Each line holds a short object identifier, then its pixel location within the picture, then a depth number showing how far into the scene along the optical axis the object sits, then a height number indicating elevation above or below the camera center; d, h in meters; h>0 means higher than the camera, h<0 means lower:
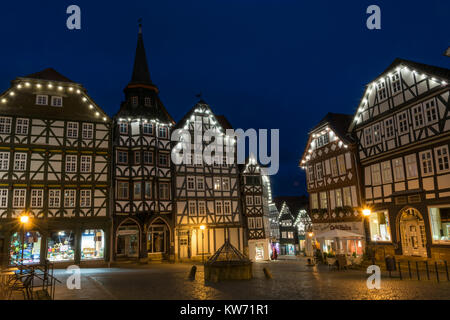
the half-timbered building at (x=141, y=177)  30.47 +4.40
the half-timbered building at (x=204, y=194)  33.28 +3.08
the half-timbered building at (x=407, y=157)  20.11 +3.91
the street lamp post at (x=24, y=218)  18.30 +0.73
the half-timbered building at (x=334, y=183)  26.44 +3.08
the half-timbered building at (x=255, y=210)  39.84 +1.65
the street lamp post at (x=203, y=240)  32.57 -1.31
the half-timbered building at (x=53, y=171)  26.84 +4.74
